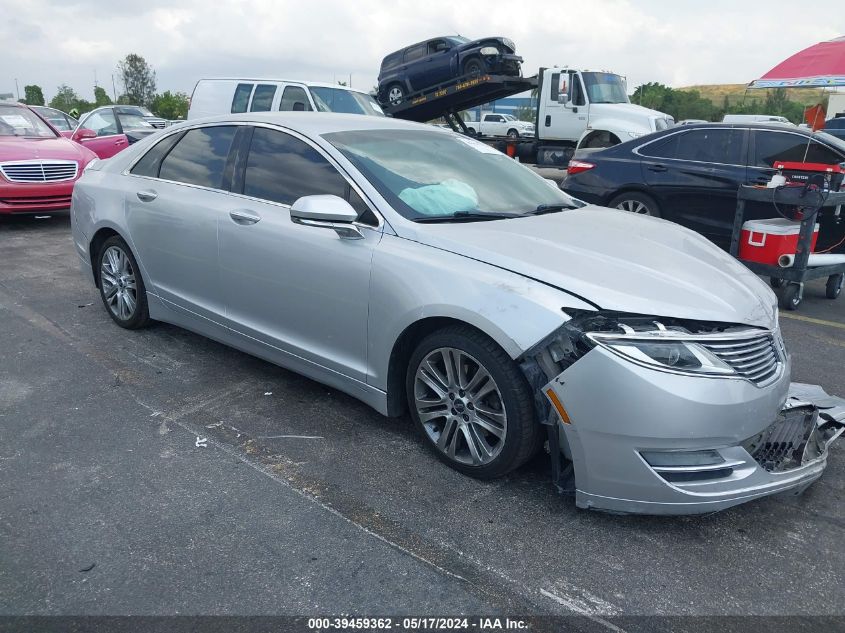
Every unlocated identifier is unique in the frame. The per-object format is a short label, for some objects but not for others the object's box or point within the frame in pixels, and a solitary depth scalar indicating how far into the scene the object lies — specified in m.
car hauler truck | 14.91
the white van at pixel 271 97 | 10.73
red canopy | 8.70
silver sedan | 2.69
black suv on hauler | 14.99
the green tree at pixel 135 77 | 89.06
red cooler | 6.25
